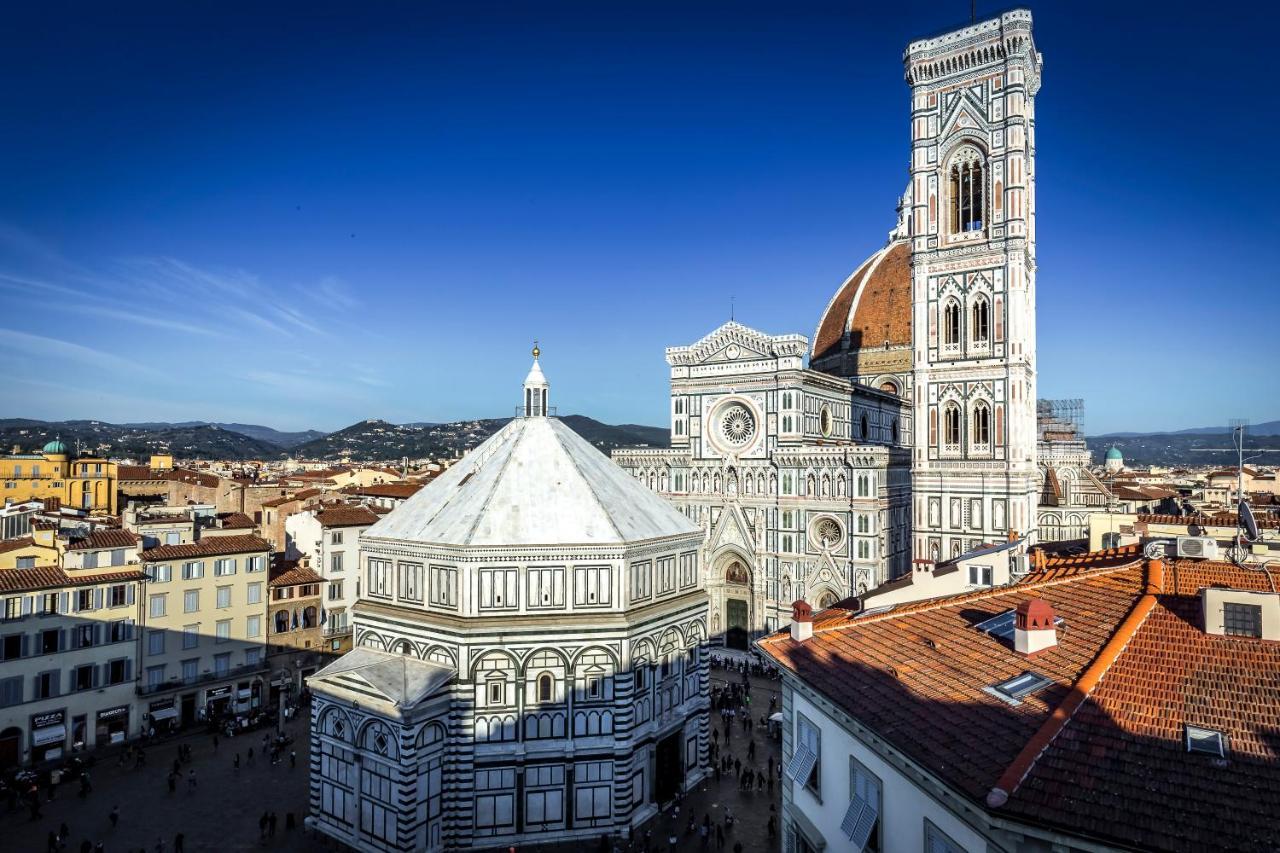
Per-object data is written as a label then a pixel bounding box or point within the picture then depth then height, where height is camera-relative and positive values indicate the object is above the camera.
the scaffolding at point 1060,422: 85.75 +2.37
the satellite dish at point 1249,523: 17.30 -1.69
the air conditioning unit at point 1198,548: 16.47 -2.07
